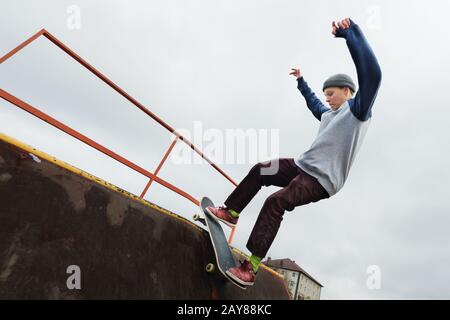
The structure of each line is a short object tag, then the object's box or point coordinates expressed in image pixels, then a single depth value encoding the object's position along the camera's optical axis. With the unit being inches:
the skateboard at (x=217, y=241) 113.9
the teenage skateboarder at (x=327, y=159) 100.6
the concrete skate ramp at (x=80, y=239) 65.9
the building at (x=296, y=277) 2725.6
